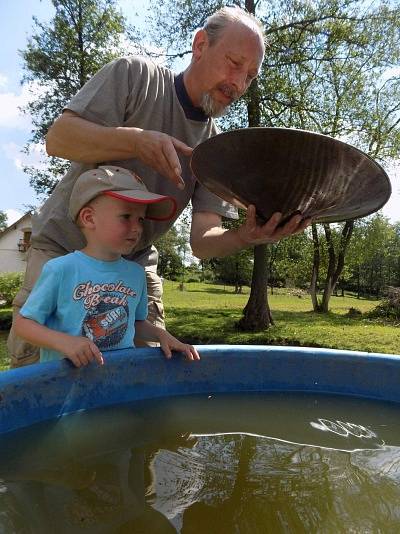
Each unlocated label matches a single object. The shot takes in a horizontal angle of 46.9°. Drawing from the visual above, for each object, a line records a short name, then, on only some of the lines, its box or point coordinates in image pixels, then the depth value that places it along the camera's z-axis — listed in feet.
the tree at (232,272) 101.35
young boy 5.42
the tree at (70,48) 38.60
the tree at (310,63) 31.76
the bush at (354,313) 51.65
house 95.35
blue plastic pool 4.89
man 5.50
